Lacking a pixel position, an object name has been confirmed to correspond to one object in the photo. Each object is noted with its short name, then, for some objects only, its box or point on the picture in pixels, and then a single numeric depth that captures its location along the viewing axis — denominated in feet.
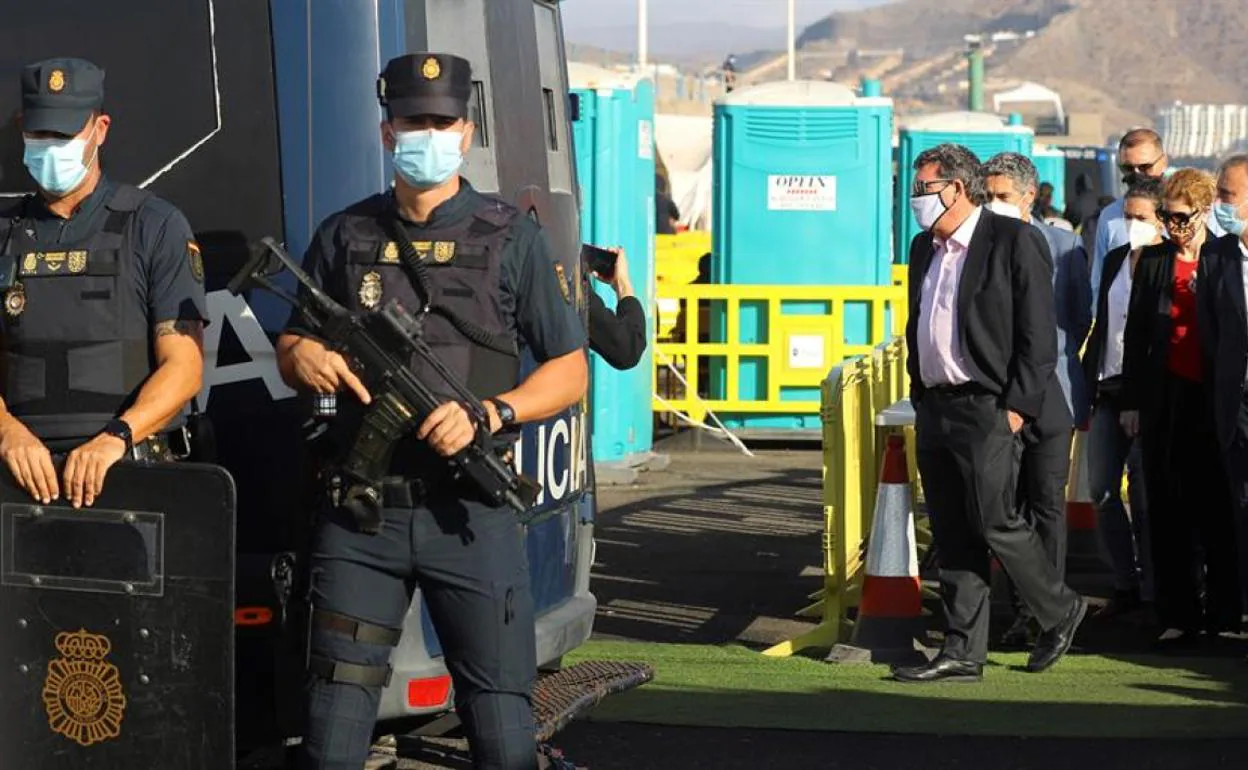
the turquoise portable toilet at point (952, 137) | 77.92
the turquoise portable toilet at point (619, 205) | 51.55
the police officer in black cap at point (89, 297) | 19.22
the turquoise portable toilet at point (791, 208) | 59.98
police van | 20.53
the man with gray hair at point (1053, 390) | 30.25
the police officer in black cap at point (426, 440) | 18.45
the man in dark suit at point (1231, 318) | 29.30
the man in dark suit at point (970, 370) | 27.48
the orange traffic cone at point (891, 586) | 29.63
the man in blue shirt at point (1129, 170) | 34.55
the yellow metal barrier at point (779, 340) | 59.26
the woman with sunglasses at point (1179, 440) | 31.09
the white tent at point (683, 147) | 161.79
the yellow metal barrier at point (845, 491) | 30.99
